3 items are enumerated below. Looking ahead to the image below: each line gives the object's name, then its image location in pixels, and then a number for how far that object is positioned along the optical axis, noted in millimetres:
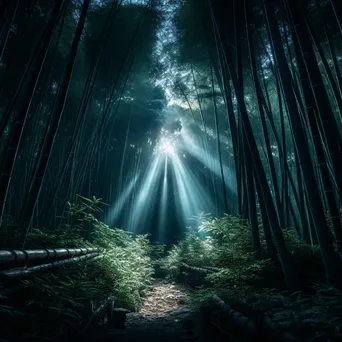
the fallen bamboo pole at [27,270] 1491
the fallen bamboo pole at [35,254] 1446
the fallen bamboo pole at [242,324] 1453
